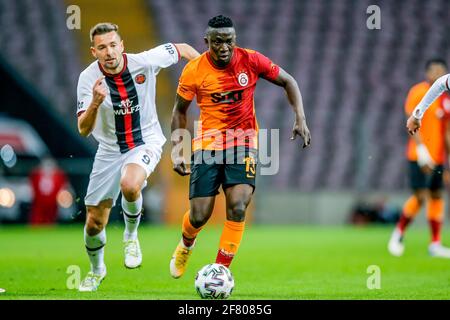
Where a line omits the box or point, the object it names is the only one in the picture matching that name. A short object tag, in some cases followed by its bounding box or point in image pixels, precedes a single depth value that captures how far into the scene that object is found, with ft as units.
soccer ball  47.32
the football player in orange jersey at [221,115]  51.31
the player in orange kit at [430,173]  78.69
